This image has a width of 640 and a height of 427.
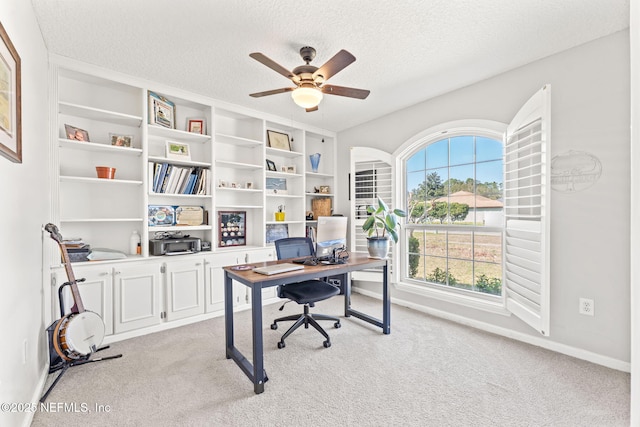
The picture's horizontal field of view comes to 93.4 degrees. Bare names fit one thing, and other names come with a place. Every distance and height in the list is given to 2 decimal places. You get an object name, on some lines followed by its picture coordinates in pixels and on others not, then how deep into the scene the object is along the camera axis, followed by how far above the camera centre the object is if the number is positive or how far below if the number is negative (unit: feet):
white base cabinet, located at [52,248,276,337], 8.96 -2.60
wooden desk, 6.91 -2.16
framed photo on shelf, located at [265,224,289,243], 14.16 -1.03
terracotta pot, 9.43 +1.24
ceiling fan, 7.00 +3.38
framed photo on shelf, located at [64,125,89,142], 9.16 +2.41
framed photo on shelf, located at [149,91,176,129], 10.39 +3.56
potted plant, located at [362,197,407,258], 10.09 -0.61
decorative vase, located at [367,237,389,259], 10.07 -1.22
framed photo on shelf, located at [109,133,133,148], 10.04 +2.38
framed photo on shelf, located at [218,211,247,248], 12.91 -0.78
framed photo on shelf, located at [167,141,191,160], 11.05 +2.25
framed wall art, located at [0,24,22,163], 4.79 +1.90
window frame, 10.03 +0.51
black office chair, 8.94 -2.51
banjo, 7.24 -2.93
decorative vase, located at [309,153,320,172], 15.60 +2.59
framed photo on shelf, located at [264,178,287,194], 14.47 +1.23
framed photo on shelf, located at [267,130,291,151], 14.05 +3.34
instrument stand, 7.43 -3.80
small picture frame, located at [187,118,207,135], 11.70 +3.32
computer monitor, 8.94 -0.76
